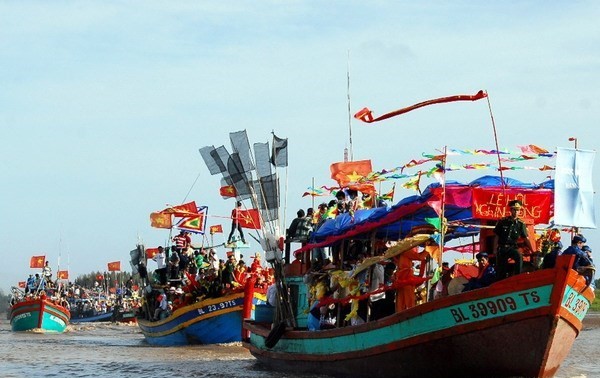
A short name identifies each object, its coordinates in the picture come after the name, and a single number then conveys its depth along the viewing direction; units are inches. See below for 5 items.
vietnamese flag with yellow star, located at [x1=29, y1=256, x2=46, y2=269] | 2178.9
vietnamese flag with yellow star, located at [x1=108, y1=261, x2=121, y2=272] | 2768.2
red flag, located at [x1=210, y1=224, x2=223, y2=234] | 1598.2
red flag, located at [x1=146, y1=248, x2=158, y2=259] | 1719.7
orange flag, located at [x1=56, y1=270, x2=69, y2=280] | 2623.0
